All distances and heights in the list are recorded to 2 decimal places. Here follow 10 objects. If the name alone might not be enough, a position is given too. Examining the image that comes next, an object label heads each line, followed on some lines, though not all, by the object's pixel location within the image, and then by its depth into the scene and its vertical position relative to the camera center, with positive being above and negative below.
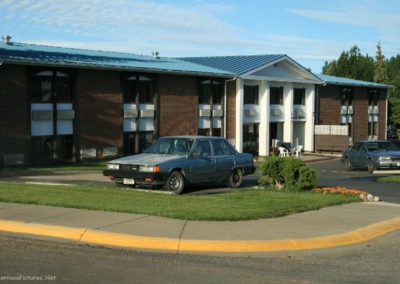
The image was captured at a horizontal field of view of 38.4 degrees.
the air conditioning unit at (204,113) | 36.59 +0.76
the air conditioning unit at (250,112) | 40.66 +0.93
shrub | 14.87 -1.26
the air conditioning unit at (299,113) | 46.62 +1.04
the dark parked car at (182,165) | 14.14 -1.05
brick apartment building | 25.95 +1.33
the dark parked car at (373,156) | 27.50 -1.44
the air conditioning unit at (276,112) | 44.03 +1.03
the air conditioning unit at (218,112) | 37.78 +0.81
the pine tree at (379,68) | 96.07 +10.10
